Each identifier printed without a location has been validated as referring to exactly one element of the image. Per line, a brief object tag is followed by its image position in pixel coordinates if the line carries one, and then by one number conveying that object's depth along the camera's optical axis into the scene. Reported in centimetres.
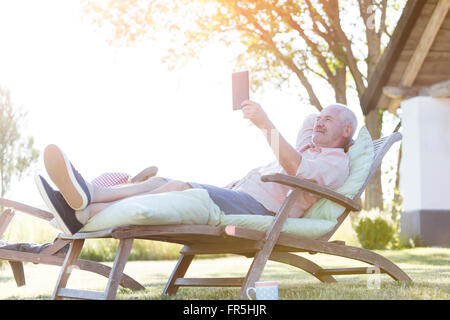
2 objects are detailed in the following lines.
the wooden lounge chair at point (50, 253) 432
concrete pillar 1023
